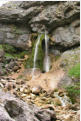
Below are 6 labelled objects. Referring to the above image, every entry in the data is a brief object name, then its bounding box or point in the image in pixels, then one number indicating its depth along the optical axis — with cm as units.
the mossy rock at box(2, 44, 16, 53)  1686
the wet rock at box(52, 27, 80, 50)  1508
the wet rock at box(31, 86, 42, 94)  913
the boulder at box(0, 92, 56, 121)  349
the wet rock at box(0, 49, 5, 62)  1516
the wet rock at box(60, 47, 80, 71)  1271
